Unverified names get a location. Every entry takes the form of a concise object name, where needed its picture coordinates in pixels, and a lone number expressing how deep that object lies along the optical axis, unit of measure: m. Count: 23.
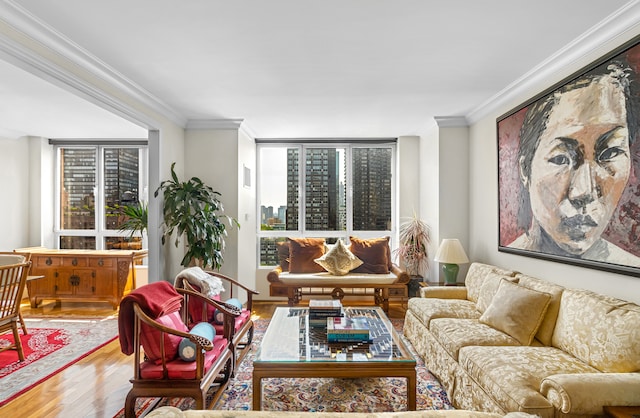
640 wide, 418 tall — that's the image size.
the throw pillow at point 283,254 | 5.79
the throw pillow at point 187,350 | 2.40
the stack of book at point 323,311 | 3.40
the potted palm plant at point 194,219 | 4.40
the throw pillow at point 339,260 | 5.45
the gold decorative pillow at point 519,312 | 2.77
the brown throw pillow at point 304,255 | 5.62
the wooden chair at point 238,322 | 3.20
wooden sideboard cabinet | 5.44
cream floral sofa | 1.89
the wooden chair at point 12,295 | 3.41
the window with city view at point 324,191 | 6.35
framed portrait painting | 2.39
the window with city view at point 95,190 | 6.41
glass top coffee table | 2.44
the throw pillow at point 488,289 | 3.42
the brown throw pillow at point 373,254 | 5.58
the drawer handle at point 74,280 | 5.45
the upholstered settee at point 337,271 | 5.23
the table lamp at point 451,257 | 4.41
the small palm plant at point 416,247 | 5.53
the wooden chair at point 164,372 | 2.30
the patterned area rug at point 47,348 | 3.18
